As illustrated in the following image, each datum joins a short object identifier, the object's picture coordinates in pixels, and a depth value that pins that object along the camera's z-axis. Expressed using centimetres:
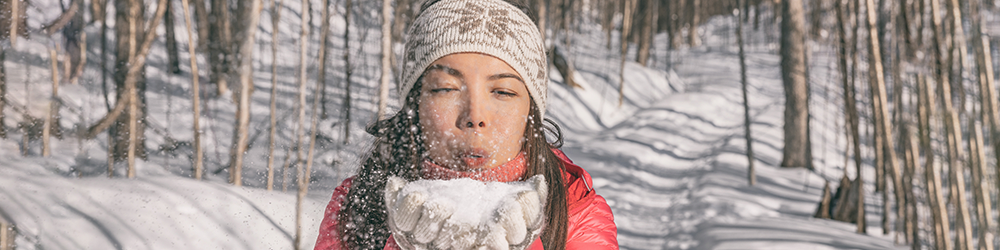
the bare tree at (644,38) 1445
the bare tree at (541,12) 816
